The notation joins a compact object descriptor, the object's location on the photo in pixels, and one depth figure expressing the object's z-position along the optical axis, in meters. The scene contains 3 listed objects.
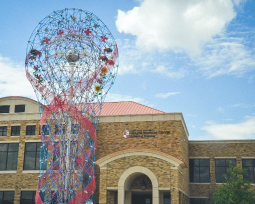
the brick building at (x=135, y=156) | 27.52
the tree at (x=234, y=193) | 27.12
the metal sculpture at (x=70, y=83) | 26.22
